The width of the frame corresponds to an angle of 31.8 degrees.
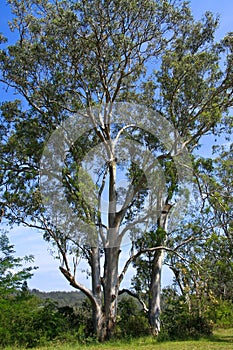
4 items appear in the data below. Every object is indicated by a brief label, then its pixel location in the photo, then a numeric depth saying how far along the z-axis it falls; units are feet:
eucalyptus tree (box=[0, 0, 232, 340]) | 34.30
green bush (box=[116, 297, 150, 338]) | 36.42
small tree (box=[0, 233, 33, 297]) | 33.91
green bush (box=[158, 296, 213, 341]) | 32.89
